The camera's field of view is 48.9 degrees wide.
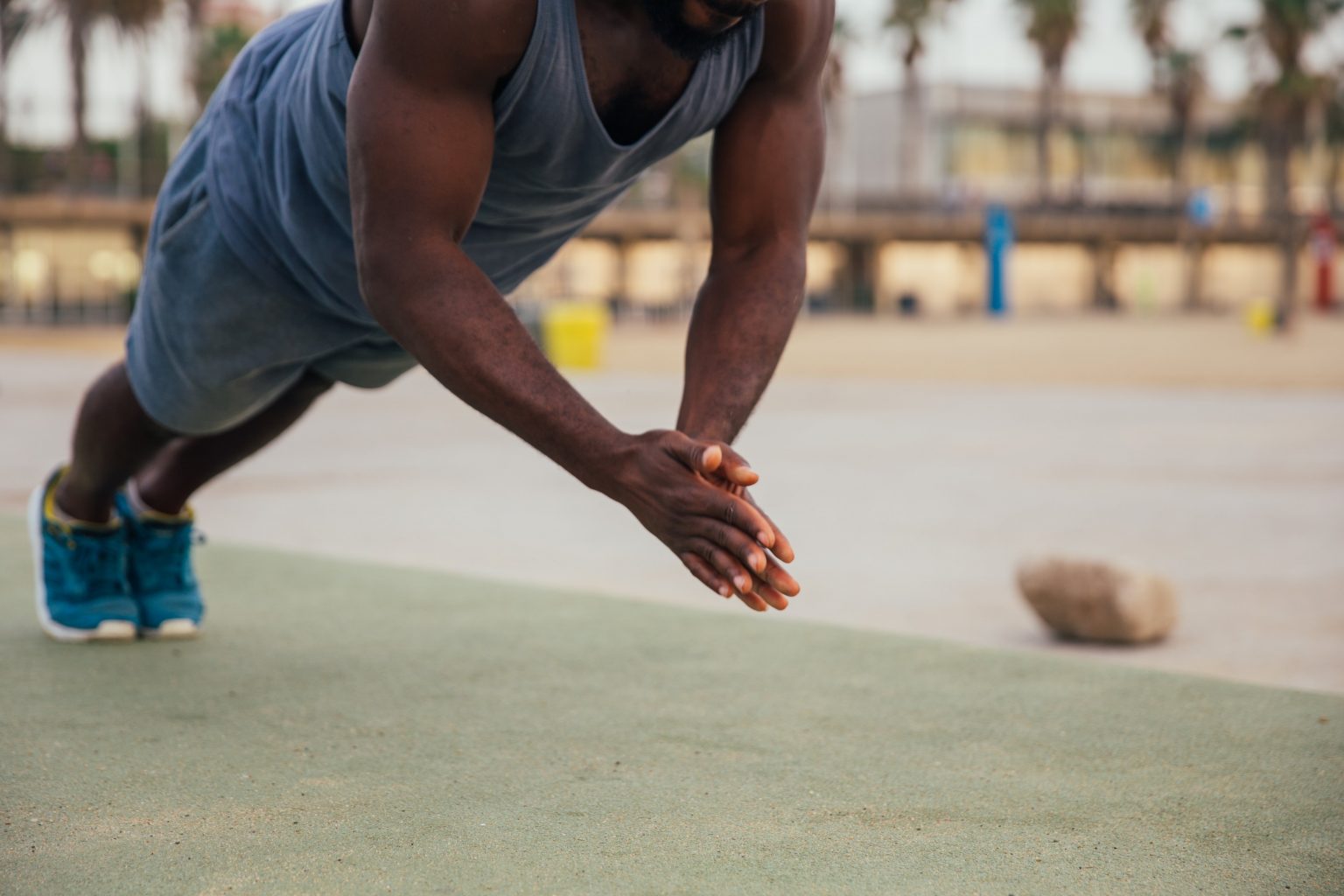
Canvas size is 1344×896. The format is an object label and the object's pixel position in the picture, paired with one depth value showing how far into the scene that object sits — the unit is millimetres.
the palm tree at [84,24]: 40469
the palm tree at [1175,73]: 63688
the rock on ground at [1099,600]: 4273
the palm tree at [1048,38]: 60781
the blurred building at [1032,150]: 62938
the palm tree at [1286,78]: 47094
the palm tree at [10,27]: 40938
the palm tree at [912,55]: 58250
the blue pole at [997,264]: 43906
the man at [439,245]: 1950
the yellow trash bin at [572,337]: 20144
